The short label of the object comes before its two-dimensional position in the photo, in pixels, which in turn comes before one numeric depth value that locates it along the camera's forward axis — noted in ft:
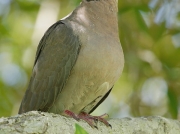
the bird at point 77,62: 23.24
